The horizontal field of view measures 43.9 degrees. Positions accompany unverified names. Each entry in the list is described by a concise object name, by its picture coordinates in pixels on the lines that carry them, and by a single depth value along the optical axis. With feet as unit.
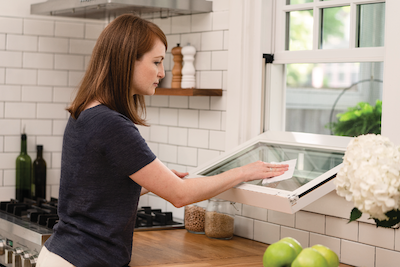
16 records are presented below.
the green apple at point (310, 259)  3.31
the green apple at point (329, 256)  3.51
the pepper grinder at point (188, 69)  8.78
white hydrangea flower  3.31
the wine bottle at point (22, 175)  10.31
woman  4.78
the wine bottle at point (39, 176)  10.42
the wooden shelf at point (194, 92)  8.16
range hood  8.11
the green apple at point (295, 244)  3.67
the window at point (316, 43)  6.89
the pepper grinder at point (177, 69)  8.96
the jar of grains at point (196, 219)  7.98
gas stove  7.40
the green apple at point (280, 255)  3.52
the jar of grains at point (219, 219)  7.68
